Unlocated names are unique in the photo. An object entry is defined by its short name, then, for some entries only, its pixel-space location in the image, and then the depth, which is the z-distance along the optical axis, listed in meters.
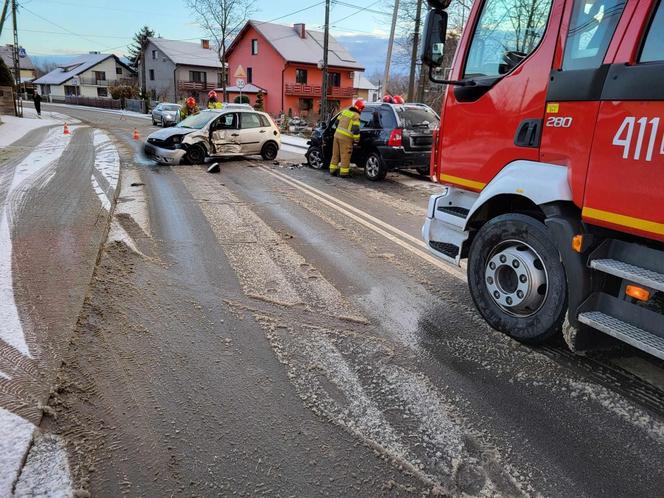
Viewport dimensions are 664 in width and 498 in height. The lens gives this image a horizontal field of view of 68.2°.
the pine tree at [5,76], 29.77
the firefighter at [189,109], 17.05
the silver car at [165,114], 30.14
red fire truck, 2.78
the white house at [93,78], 80.12
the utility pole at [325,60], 22.75
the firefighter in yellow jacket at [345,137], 11.66
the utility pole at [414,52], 19.75
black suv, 11.30
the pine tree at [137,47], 76.81
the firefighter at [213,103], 15.99
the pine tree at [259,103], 41.12
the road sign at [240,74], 22.02
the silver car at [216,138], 13.17
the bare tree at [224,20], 38.41
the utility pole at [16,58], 33.45
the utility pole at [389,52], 21.33
